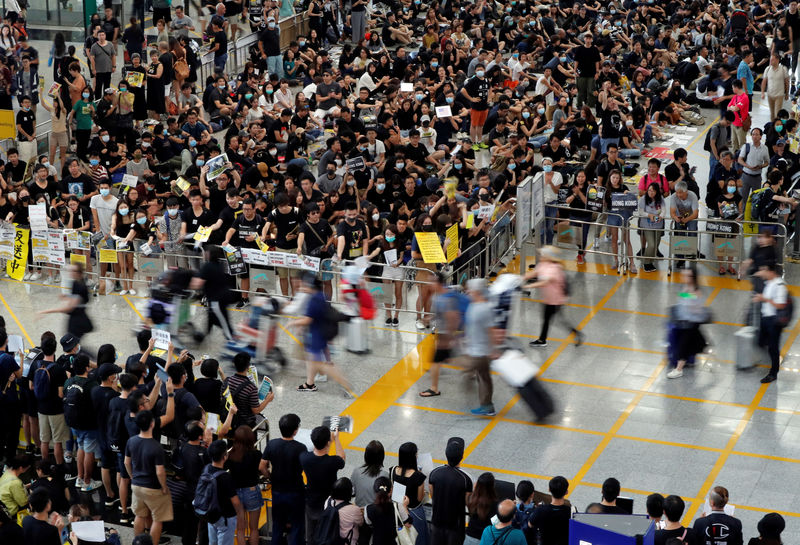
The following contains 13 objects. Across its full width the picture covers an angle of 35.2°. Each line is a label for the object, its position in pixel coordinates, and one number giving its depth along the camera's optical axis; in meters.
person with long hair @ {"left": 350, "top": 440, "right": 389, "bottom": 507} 13.28
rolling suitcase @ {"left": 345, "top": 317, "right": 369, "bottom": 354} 18.28
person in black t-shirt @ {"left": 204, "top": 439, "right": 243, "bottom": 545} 13.33
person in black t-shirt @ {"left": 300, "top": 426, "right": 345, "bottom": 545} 13.36
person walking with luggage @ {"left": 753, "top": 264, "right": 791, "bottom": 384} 16.58
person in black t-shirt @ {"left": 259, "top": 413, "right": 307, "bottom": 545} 13.60
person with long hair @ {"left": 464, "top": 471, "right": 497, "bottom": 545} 12.77
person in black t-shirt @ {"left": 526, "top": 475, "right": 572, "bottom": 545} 12.41
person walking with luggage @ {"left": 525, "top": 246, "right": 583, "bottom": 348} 17.05
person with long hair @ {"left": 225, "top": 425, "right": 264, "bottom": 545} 13.56
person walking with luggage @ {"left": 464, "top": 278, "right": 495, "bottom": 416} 15.57
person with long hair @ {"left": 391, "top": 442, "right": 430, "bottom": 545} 13.08
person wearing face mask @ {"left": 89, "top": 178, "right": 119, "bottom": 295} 21.38
